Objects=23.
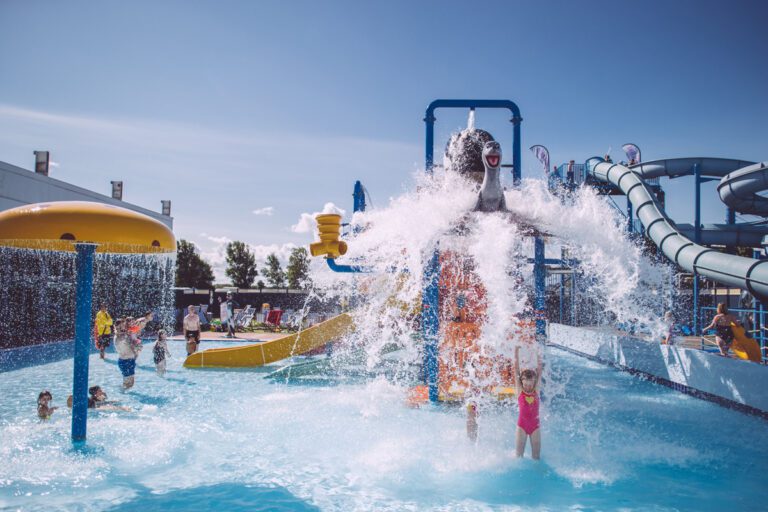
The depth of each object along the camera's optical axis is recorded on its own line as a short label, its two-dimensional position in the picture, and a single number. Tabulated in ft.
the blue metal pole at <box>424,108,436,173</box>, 24.62
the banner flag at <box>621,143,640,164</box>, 61.26
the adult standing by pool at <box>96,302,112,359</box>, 42.68
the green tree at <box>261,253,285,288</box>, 172.96
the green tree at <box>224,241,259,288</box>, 164.04
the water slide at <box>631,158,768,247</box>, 45.75
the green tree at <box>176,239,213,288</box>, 154.20
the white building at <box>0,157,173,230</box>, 44.06
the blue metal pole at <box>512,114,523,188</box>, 25.09
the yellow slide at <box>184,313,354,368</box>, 38.60
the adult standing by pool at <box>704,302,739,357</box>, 30.09
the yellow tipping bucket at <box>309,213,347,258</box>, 20.74
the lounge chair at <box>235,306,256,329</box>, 70.36
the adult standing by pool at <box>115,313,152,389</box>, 29.30
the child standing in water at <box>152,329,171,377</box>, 34.65
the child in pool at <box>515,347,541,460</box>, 17.30
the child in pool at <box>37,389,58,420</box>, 21.90
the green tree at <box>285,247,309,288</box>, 163.53
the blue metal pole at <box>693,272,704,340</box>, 40.79
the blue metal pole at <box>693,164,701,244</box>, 49.70
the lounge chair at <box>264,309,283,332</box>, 67.97
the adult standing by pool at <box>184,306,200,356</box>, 42.13
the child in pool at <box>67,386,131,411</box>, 23.98
